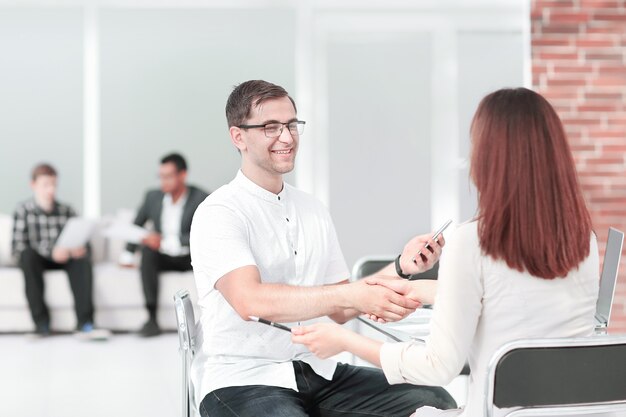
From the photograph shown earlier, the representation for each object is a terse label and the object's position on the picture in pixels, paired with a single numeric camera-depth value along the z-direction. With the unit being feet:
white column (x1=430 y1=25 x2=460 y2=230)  24.03
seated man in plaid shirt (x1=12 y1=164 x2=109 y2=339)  20.93
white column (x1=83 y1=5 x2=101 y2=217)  25.52
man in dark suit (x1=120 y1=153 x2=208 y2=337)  21.91
